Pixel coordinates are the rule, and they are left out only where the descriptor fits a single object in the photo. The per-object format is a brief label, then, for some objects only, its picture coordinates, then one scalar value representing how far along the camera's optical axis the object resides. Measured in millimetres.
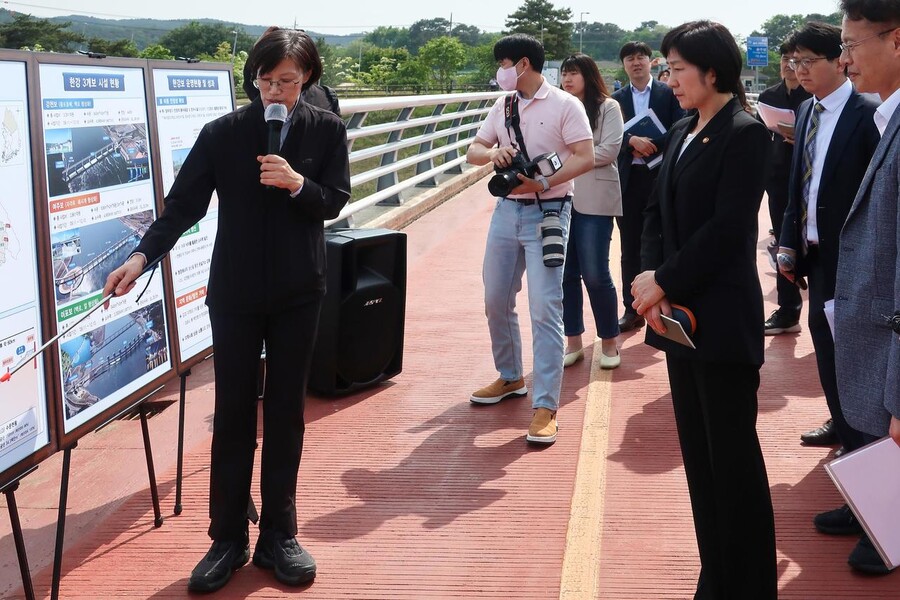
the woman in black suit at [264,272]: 3703
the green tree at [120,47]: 97306
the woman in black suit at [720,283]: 3086
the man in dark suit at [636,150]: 7336
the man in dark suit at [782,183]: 7004
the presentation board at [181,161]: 4633
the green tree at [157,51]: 124338
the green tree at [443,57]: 141625
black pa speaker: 5895
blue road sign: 67500
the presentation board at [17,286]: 3326
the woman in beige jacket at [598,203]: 6660
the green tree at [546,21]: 159625
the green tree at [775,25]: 153988
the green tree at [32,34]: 104938
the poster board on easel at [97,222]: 3666
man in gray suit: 2846
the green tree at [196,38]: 153625
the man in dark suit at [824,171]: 4199
